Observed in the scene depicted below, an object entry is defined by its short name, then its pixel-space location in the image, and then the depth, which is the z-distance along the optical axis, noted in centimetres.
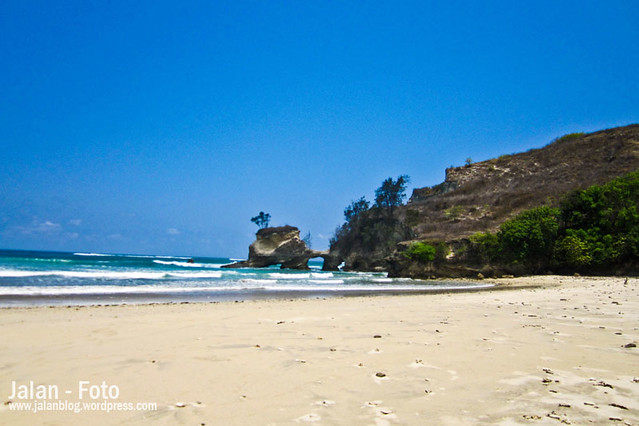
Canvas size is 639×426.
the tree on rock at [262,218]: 9541
